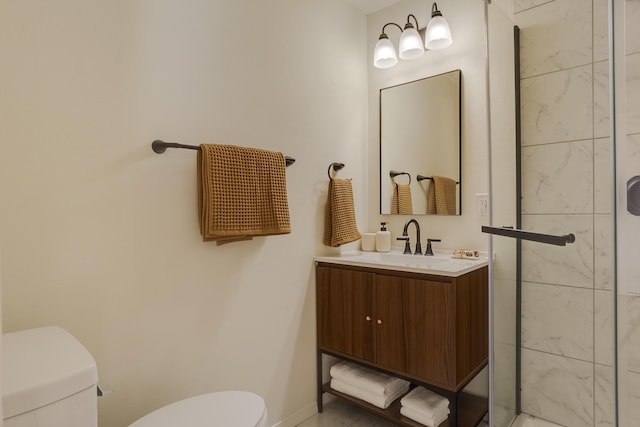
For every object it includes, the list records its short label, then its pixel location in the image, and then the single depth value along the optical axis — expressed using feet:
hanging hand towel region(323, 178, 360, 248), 6.97
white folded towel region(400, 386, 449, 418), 5.63
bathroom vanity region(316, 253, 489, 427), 5.37
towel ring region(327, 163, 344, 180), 7.28
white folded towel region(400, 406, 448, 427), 5.59
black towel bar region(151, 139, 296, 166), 4.77
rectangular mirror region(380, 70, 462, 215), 7.09
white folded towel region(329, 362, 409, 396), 6.19
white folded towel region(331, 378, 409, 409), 6.13
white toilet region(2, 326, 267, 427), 2.55
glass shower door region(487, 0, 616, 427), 3.82
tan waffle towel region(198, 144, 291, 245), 5.00
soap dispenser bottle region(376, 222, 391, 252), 7.66
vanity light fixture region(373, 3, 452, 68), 6.77
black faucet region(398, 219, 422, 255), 7.26
